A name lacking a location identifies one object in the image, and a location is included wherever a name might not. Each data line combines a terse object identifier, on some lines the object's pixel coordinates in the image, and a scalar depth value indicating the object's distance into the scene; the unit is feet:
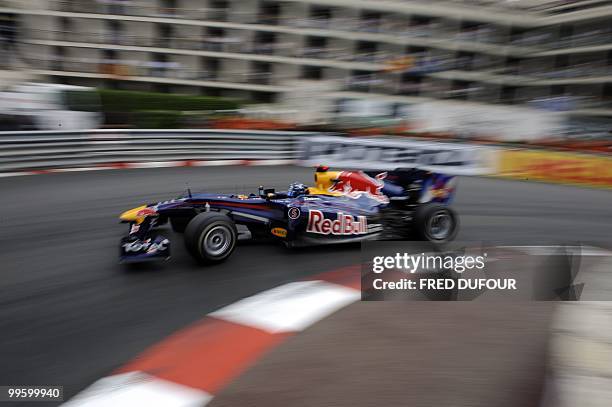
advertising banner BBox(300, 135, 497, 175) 40.09
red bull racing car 14.92
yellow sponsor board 39.42
